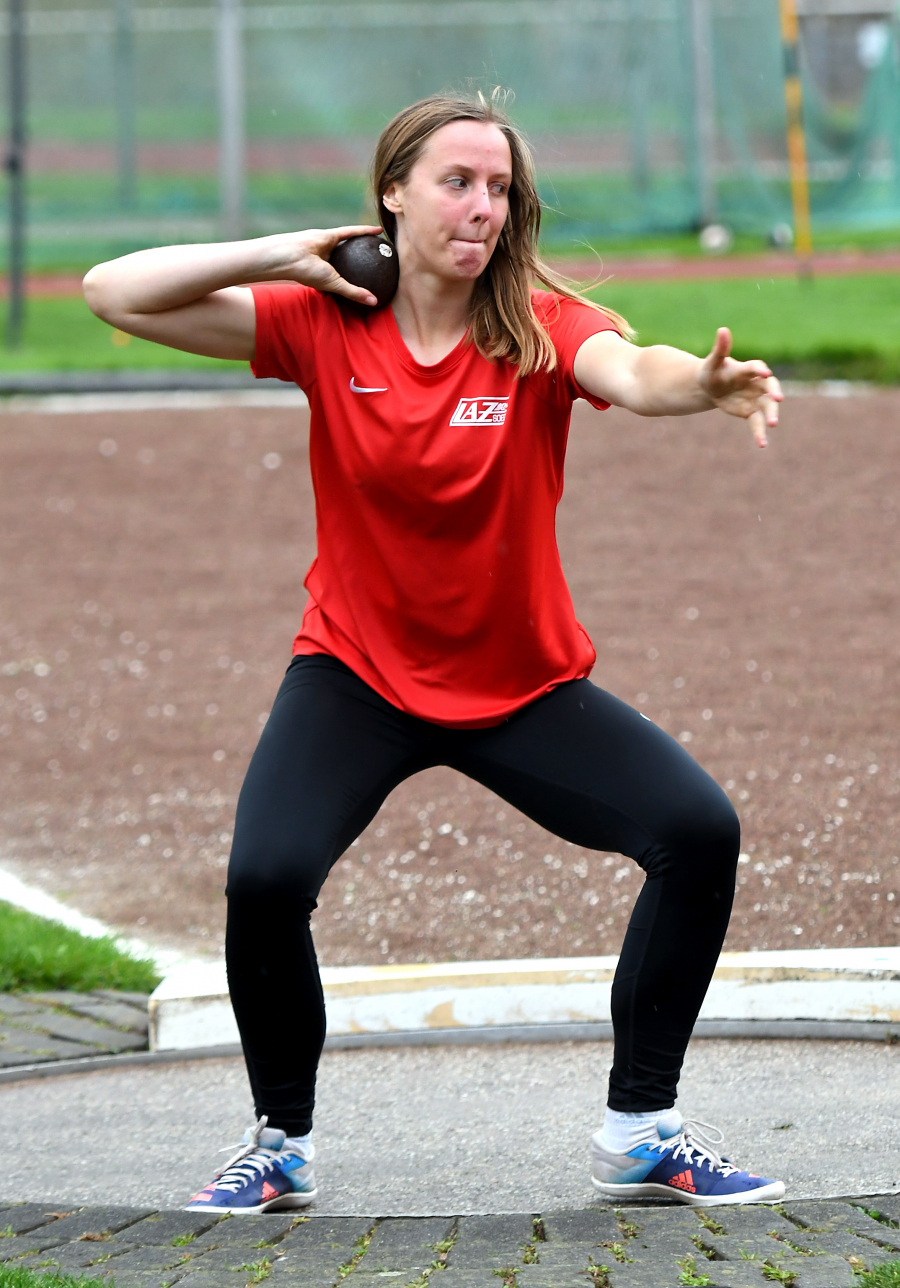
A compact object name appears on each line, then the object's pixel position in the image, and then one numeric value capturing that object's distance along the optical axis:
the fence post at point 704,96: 42.75
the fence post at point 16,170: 28.95
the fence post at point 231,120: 41.62
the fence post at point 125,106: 43.19
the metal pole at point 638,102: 43.16
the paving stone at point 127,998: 9.95
